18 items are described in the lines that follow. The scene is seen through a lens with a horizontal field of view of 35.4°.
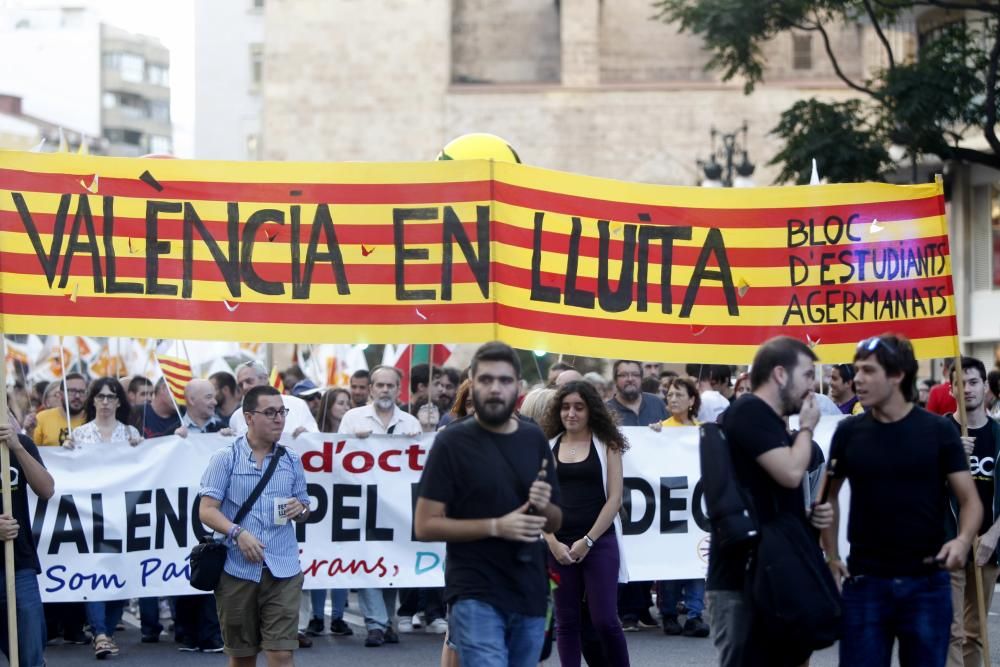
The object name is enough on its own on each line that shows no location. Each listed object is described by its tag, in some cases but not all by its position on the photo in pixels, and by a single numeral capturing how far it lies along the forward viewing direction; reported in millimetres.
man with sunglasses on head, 6359
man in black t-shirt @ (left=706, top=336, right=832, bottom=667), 6098
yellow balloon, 14711
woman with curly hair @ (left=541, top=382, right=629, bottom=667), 8211
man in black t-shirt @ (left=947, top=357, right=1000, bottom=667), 8164
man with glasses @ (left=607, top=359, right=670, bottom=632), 12117
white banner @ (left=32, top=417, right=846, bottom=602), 10930
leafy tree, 22641
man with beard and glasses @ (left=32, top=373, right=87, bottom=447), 12477
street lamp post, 24152
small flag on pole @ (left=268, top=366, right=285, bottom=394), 15344
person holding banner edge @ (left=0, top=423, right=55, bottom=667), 7664
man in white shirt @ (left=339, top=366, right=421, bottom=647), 11422
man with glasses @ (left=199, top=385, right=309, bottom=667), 7914
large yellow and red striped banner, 9180
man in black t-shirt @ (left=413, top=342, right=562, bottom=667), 6316
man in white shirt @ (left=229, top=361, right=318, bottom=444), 11508
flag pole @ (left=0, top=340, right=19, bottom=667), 7512
